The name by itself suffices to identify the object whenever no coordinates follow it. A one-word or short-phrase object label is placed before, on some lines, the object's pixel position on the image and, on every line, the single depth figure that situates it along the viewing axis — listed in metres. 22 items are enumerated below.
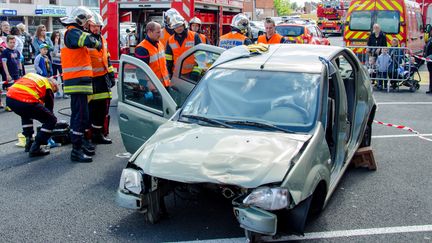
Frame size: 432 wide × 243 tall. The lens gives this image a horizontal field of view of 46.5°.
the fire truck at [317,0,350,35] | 43.19
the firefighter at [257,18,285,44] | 9.59
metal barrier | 13.02
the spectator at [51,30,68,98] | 12.70
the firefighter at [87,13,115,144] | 7.07
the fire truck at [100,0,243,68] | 10.91
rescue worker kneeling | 6.75
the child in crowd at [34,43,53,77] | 11.26
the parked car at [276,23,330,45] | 18.58
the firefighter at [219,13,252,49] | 9.70
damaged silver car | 3.77
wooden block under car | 6.08
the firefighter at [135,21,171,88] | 6.98
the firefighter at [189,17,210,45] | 10.20
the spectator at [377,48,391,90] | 13.13
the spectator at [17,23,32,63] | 18.44
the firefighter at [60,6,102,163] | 6.48
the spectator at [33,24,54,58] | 12.67
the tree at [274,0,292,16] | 105.50
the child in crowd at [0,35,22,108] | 11.28
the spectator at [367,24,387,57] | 14.17
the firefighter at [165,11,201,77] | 8.30
